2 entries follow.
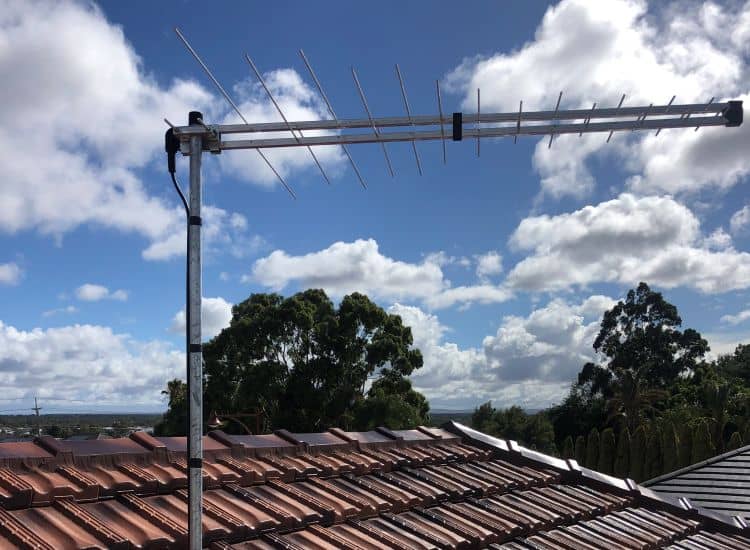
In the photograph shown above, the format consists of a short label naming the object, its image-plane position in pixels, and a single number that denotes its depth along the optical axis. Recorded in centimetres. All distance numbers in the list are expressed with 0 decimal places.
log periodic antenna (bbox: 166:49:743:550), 371
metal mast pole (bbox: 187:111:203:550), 328
